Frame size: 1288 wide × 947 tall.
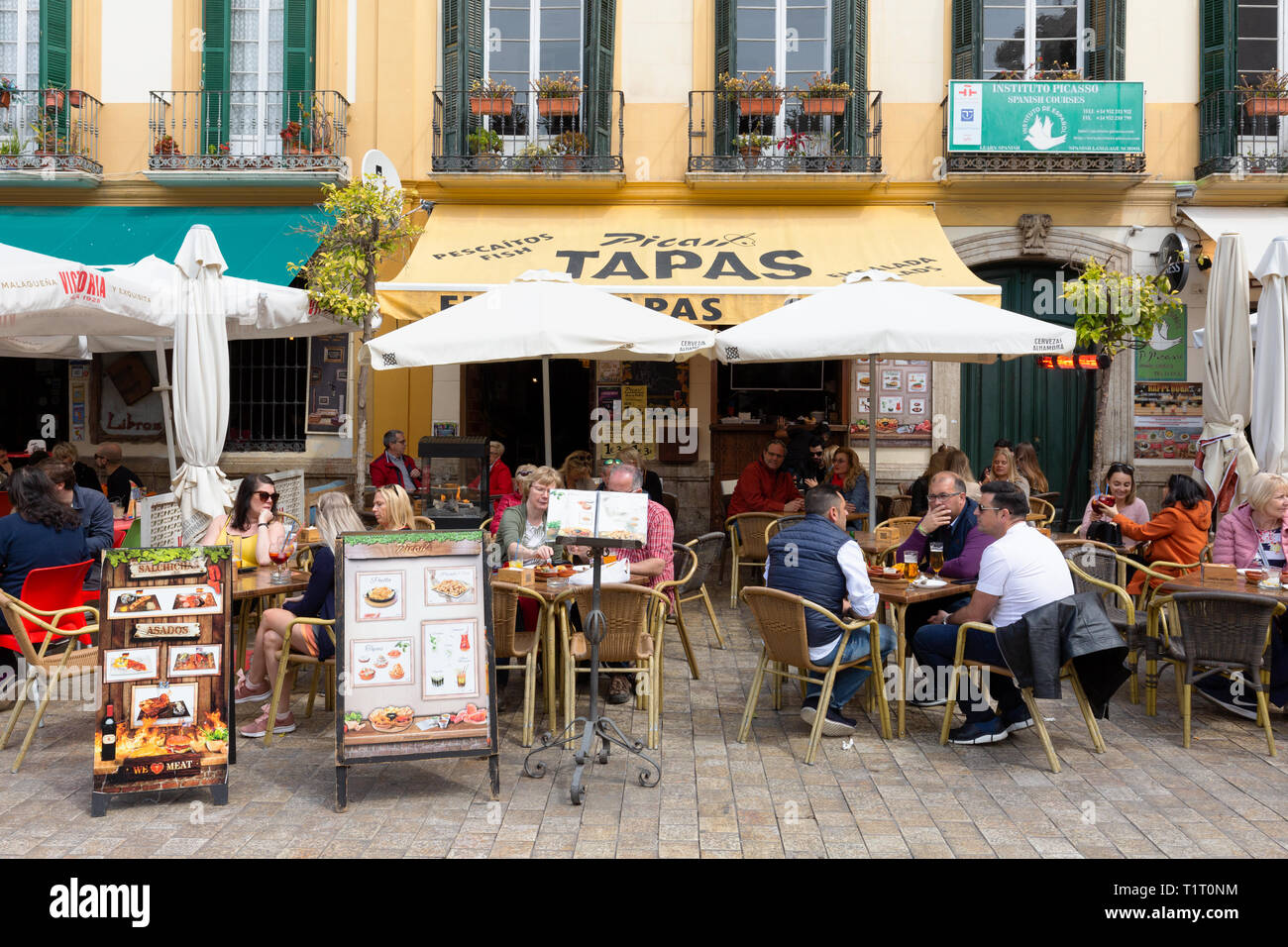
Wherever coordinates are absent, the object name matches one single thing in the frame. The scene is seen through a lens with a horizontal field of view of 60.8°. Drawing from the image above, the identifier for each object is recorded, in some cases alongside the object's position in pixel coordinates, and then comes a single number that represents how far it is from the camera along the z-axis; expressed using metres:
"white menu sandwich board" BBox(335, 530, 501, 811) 4.89
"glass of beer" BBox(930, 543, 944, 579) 6.88
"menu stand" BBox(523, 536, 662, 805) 5.13
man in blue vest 5.79
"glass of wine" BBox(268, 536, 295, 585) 6.70
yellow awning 10.27
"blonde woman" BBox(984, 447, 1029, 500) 9.69
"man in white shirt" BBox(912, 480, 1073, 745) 5.53
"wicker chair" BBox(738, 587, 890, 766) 5.68
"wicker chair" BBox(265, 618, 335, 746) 5.64
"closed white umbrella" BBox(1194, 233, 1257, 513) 8.55
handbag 8.24
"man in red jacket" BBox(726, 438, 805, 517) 10.12
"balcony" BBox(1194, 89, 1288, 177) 11.73
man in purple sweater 6.46
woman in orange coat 7.43
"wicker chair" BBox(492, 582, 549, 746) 5.81
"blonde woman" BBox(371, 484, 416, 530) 5.69
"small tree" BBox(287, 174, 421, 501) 10.15
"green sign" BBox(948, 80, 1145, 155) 11.66
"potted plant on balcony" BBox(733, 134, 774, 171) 12.16
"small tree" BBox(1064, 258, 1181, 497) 10.55
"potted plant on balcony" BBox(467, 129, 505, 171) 12.29
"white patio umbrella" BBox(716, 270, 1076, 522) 7.38
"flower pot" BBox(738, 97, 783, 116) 12.17
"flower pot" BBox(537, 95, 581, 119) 12.30
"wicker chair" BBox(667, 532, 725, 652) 7.85
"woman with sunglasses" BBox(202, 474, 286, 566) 6.66
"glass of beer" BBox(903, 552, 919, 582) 6.53
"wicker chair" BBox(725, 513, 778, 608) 9.55
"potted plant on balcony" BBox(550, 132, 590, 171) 12.28
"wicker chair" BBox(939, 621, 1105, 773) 5.43
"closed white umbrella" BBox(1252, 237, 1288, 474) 7.88
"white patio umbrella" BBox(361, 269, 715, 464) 7.65
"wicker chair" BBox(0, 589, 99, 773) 5.55
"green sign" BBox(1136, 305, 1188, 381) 12.20
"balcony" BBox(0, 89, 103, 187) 12.30
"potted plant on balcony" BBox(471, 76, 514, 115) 12.23
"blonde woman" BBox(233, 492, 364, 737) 5.68
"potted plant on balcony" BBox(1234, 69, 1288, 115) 11.71
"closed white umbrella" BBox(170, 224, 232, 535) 7.76
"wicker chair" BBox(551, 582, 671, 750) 5.81
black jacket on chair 5.41
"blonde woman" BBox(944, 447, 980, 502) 8.39
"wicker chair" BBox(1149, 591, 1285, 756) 5.71
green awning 11.60
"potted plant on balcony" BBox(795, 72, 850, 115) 12.16
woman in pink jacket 6.62
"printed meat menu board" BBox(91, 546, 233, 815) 4.81
